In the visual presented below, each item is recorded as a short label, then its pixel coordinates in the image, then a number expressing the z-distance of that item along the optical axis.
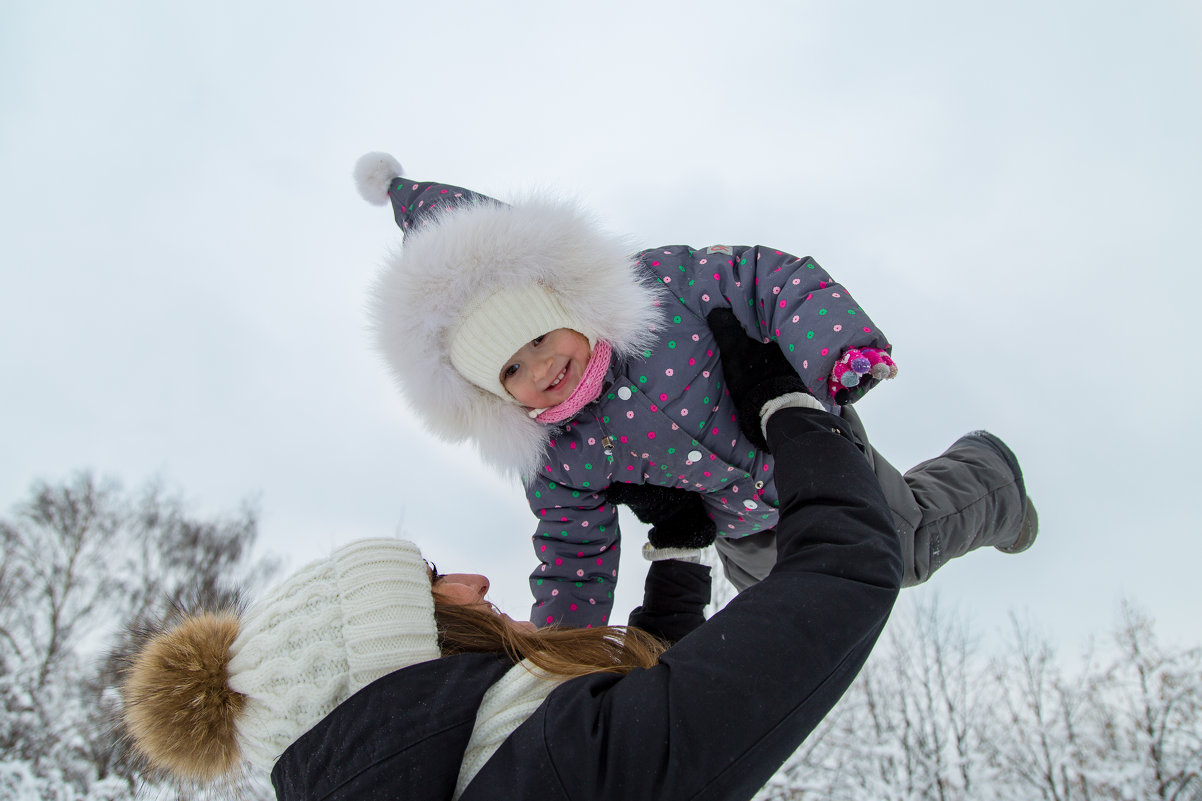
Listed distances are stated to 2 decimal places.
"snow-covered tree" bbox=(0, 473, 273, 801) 7.31
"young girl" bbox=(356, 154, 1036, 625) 1.91
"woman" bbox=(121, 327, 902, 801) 0.90
